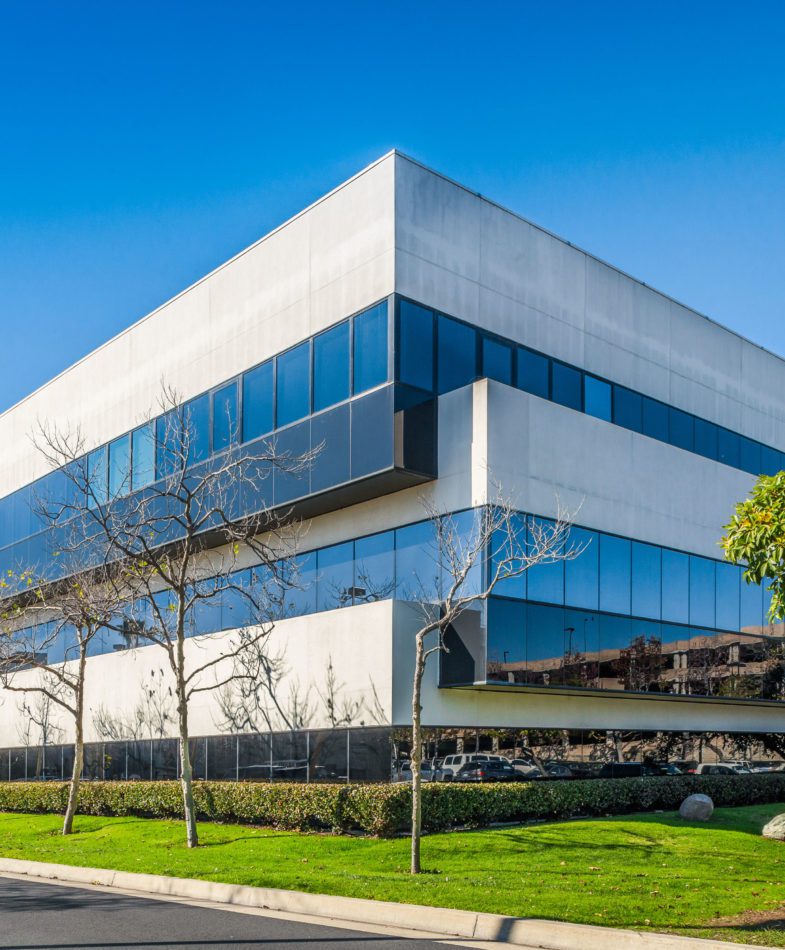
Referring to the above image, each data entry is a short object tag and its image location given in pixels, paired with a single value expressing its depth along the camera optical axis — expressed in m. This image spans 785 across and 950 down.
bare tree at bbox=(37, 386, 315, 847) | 24.44
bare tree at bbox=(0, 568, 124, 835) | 23.98
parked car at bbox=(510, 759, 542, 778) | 22.58
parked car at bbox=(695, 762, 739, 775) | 27.84
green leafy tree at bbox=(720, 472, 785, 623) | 14.77
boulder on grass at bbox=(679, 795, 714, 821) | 22.44
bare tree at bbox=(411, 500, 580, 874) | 21.59
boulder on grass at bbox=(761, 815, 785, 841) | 20.58
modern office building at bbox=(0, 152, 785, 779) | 22.55
